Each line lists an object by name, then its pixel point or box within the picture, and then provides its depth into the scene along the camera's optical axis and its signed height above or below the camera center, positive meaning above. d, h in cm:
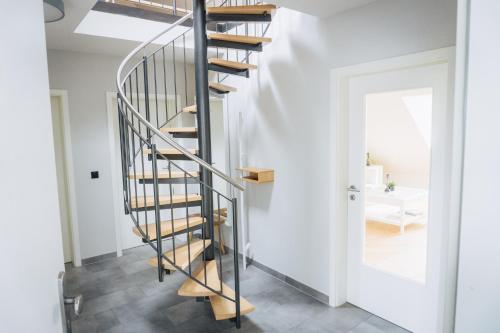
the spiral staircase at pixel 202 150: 250 -11
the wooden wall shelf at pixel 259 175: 342 -43
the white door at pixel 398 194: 229 -50
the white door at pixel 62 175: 384 -42
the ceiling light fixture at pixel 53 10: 233 +102
